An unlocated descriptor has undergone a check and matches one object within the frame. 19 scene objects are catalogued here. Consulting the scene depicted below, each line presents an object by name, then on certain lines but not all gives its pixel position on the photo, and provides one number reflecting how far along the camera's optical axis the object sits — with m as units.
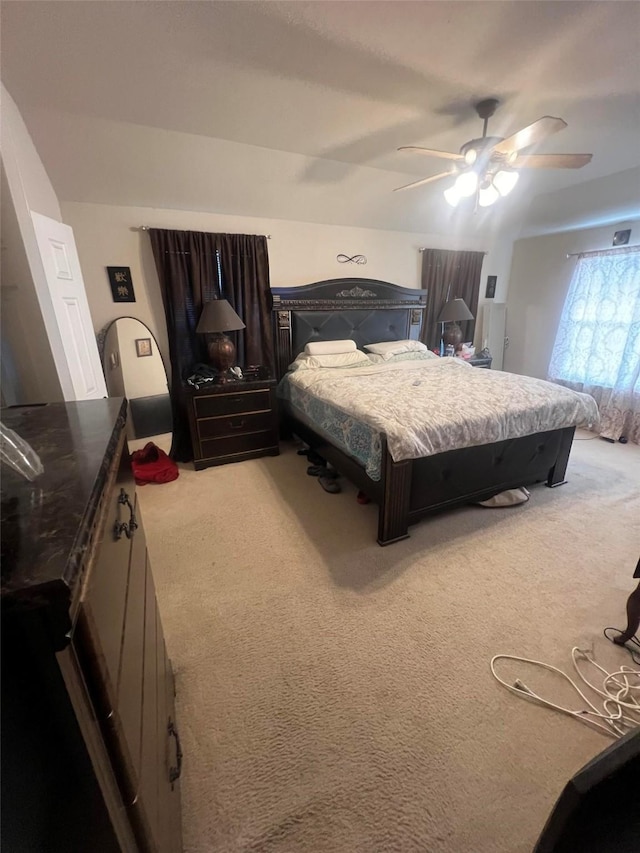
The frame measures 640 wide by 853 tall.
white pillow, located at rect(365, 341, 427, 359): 3.72
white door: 1.75
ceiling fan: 1.93
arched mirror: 3.09
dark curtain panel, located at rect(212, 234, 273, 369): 3.23
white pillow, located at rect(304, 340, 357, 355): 3.48
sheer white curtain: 3.56
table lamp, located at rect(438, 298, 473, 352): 4.09
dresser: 0.39
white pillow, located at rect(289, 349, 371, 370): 3.39
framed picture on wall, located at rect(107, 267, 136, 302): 3.01
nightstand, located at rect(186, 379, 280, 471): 3.02
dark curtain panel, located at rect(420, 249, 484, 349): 4.18
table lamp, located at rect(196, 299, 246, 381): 3.01
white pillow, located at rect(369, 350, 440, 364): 3.65
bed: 2.08
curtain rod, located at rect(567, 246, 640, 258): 3.51
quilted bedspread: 2.02
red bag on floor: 2.87
